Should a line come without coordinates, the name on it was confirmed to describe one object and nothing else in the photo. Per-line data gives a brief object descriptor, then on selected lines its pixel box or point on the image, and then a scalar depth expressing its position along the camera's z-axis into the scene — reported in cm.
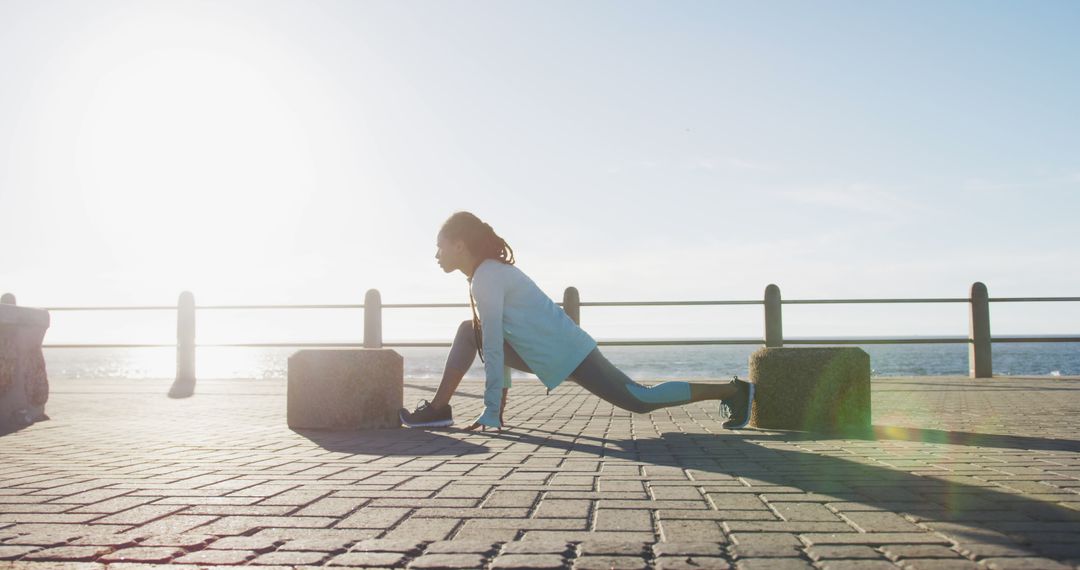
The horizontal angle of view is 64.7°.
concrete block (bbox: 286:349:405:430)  592
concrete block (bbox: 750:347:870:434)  576
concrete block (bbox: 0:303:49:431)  654
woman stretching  530
